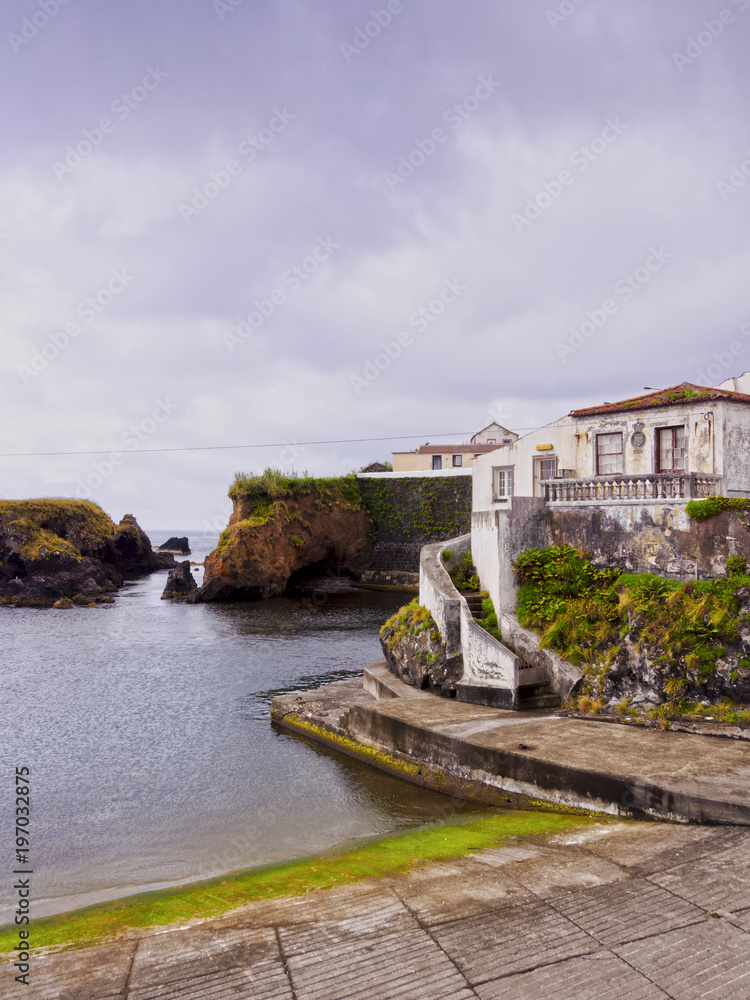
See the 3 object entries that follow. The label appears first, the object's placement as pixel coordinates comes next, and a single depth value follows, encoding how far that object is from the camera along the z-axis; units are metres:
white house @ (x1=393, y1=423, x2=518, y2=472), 54.72
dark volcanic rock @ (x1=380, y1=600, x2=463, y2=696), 14.34
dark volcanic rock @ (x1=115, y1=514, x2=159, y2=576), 68.38
